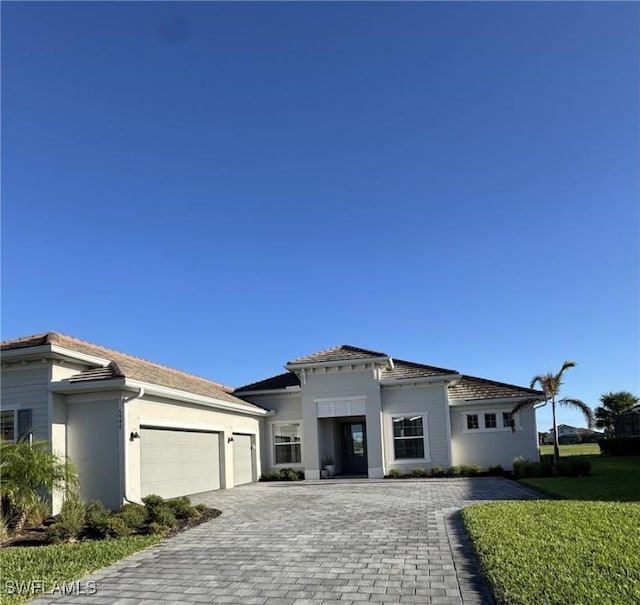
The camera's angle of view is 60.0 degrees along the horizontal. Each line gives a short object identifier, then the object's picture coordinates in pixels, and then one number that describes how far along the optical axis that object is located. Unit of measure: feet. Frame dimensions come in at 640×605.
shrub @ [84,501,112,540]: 32.82
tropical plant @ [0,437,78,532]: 34.88
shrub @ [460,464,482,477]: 69.62
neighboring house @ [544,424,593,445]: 202.51
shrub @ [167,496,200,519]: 38.68
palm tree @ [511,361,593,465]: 64.18
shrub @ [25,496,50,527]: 36.81
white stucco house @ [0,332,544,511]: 43.62
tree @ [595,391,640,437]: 152.76
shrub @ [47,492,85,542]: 32.04
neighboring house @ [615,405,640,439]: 116.88
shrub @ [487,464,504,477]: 68.77
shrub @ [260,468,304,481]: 73.10
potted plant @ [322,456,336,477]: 76.38
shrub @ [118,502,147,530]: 34.65
